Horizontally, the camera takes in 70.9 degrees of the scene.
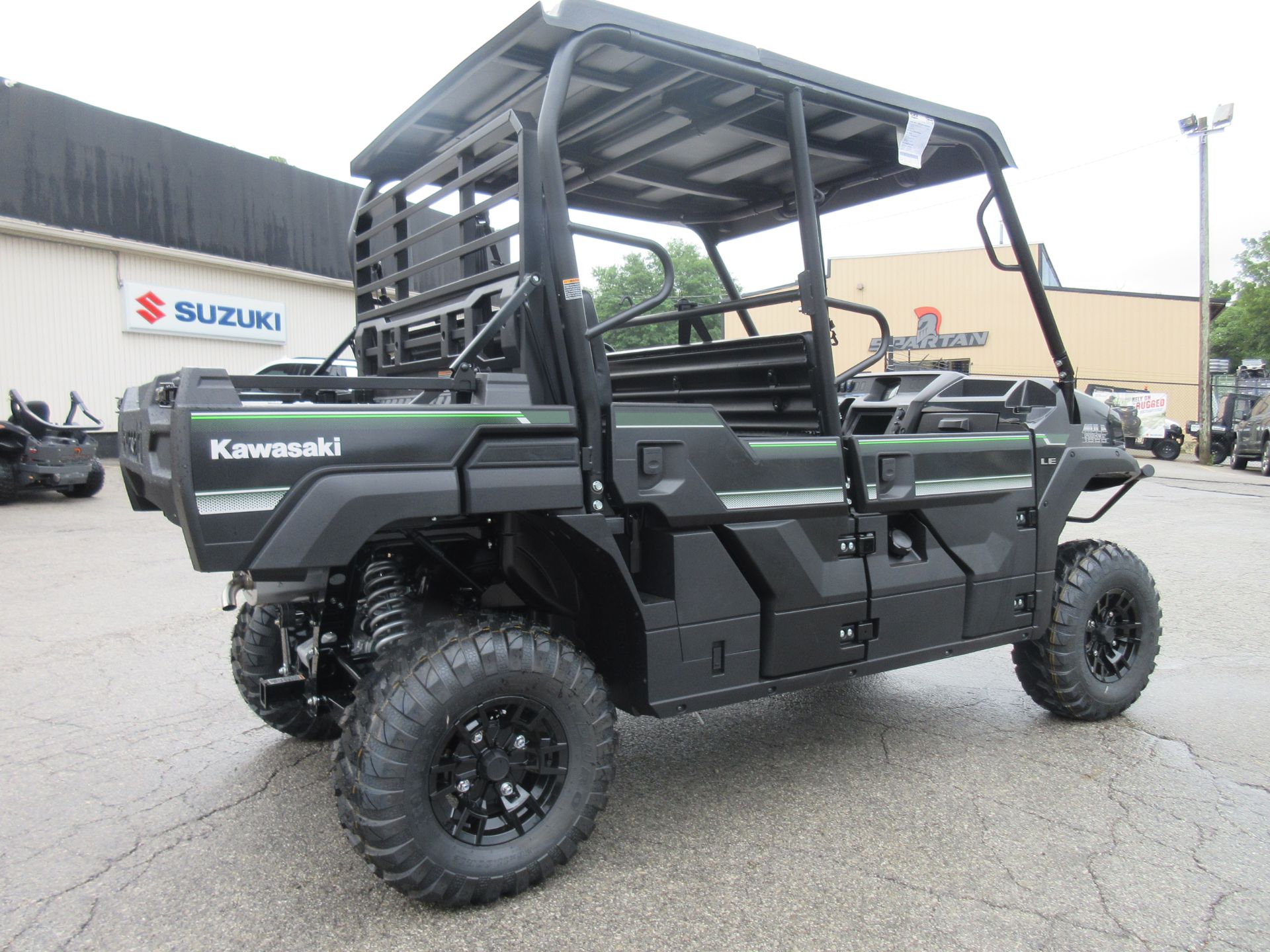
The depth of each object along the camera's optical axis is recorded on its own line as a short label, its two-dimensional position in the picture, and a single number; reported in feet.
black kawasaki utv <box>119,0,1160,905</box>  7.76
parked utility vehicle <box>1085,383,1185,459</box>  78.79
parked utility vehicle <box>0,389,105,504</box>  36.04
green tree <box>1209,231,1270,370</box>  189.67
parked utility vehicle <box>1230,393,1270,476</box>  62.75
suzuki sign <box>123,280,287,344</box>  54.19
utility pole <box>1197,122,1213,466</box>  75.10
